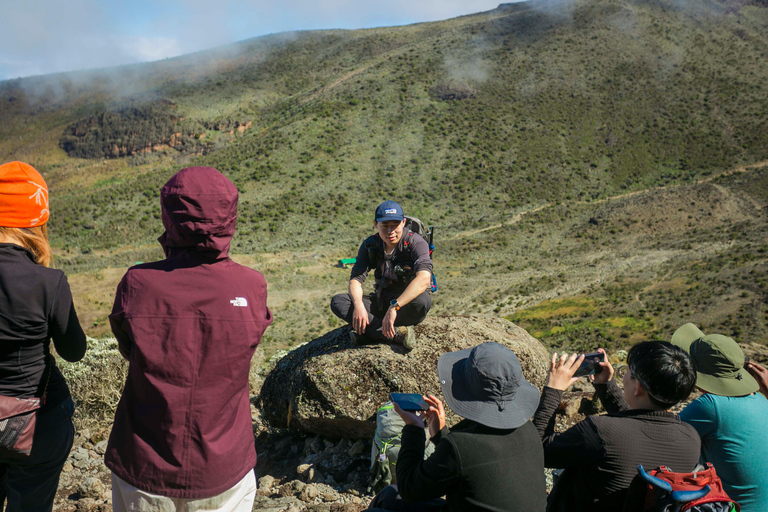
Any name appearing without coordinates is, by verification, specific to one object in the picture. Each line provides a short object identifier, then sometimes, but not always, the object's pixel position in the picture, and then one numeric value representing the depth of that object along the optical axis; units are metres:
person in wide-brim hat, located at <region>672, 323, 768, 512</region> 2.71
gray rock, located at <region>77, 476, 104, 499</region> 4.20
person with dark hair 2.33
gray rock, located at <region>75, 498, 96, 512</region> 3.89
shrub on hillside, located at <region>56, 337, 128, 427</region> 5.86
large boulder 4.59
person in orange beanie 2.15
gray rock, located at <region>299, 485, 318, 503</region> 4.06
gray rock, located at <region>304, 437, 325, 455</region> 4.80
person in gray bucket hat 2.14
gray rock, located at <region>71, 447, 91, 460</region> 5.08
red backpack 2.08
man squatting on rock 4.27
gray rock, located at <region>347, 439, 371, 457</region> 4.59
